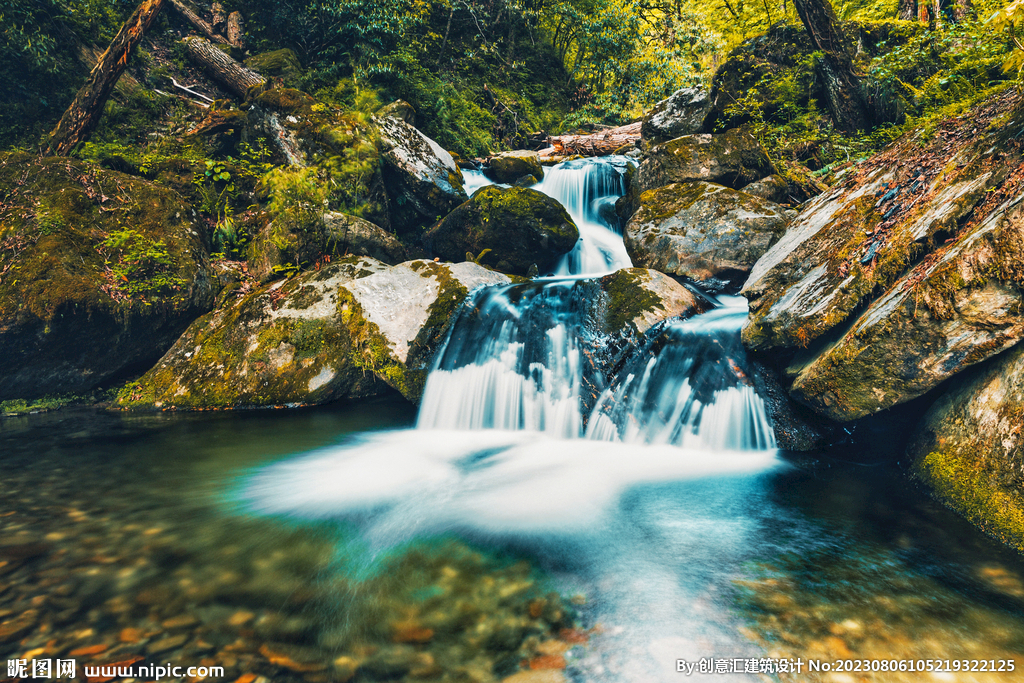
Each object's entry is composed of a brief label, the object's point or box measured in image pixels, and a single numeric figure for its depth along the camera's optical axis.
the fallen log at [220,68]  10.70
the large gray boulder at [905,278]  2.89
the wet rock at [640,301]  5.31
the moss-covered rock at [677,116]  9.91
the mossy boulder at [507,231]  8.55
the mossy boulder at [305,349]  5.92
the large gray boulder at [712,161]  7.97
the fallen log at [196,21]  11.89
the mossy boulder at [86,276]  5.16
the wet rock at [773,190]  7.57
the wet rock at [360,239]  7.67
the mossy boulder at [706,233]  6.47
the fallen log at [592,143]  14.27
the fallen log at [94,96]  7.28
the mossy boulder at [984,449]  2.61
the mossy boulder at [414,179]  9.16
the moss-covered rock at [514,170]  11.52
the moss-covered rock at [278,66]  11.55
